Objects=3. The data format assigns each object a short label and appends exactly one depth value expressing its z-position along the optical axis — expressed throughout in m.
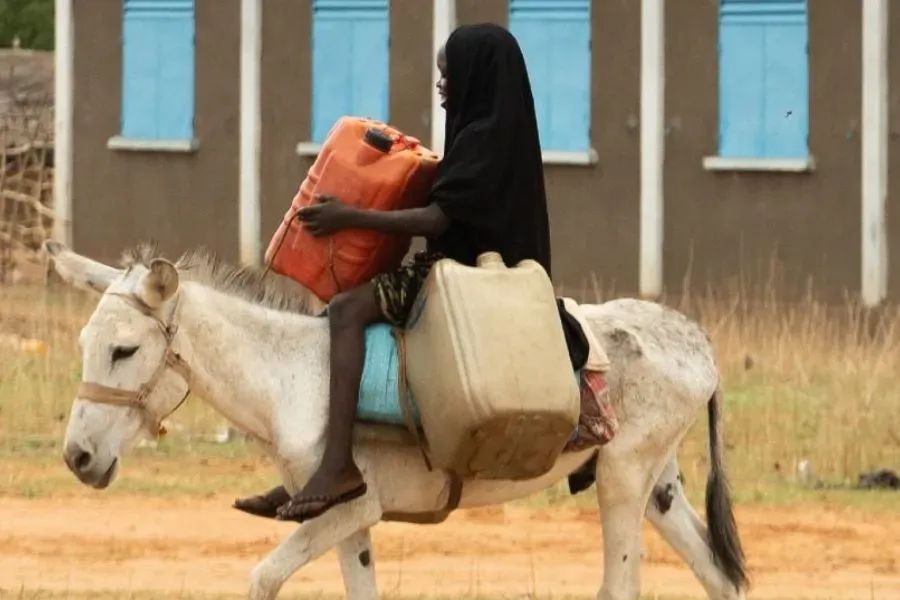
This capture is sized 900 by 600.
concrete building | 36.53
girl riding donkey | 14.01
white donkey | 13.93
